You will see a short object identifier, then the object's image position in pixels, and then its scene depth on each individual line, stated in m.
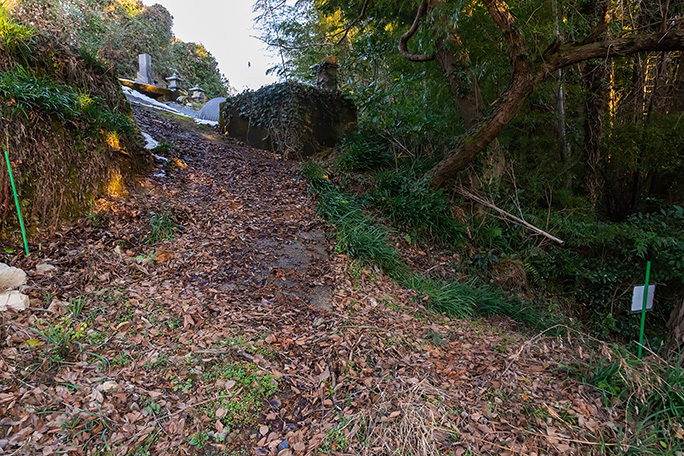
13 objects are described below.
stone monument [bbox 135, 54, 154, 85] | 12.54
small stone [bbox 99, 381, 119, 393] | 2.01
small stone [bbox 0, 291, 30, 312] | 2.31
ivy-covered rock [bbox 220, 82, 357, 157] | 6.98
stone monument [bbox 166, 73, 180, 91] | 13.52
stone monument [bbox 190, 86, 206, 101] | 14.30
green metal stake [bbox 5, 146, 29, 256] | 2.71
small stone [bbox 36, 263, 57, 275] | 2.69
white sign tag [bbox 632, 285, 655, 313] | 2.89
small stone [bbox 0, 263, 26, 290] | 2.42
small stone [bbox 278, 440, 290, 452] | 1.92
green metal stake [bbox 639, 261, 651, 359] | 2.73
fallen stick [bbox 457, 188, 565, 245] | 4.68
